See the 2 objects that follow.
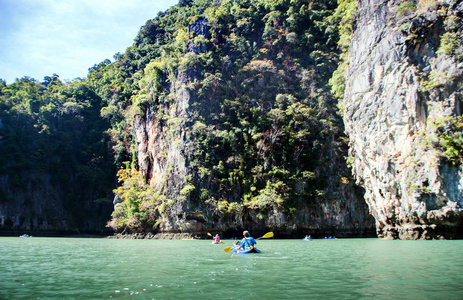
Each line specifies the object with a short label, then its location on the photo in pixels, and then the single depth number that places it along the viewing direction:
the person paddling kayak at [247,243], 14.61
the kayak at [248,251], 14.28
